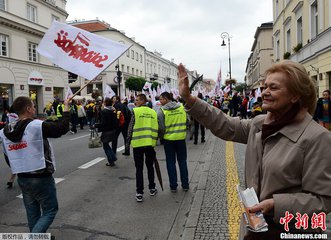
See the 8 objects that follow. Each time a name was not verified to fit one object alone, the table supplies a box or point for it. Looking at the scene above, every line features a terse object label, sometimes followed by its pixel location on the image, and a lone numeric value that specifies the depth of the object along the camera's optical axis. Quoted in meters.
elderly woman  1.59
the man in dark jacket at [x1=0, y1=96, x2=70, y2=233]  3.56
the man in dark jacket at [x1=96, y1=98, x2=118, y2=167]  8.58
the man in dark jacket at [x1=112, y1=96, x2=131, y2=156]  9.77
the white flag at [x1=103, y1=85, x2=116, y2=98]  15.68
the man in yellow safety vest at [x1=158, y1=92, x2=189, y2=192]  6.23
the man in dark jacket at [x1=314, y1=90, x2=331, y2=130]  9.66
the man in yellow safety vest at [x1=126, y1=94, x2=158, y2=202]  5.90
